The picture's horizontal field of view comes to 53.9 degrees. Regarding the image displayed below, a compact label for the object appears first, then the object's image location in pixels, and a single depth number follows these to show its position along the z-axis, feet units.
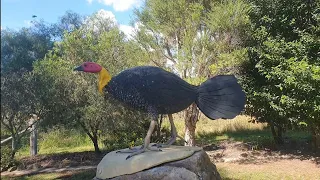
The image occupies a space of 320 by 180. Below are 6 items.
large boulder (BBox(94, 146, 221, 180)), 13.62
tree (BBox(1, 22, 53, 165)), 20.86
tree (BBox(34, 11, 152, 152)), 30.48
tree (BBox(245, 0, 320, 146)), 23.71
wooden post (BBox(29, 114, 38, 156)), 41.58
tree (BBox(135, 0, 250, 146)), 30.35
